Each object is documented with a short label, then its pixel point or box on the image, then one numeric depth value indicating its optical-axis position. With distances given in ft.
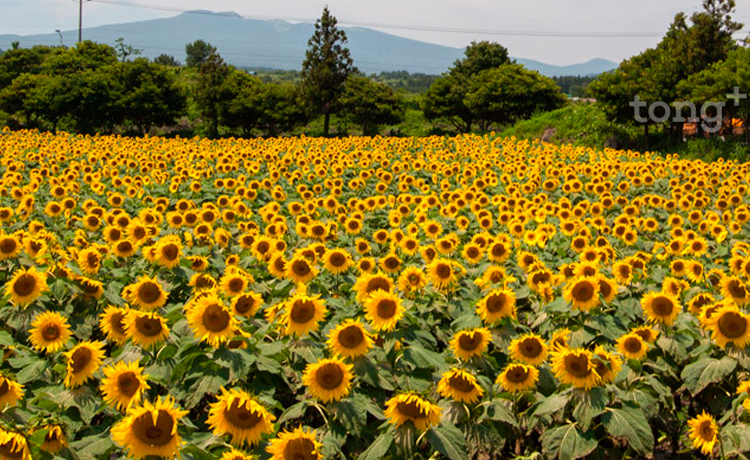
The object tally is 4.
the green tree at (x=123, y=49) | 220.92
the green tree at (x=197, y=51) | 439.51
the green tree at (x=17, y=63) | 178.50
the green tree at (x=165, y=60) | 383.33
